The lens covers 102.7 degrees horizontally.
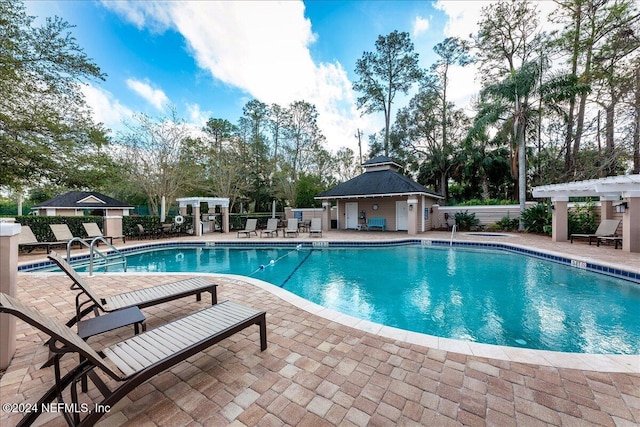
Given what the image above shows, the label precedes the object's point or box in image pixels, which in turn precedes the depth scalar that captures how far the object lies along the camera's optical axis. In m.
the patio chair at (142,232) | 13.55
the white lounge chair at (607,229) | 10.25
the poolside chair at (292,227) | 14.84
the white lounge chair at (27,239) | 8.82
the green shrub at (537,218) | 13.78
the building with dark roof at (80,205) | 18.59
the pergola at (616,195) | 8.41
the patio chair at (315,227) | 14.31
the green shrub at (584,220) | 11.98
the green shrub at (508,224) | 15.92
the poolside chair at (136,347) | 1.58
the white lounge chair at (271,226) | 14.55
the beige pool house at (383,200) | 15.79
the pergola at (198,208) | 15.37
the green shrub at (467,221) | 17.17
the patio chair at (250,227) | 14.56
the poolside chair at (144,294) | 3.04
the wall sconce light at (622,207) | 8.95
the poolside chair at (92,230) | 11.10
